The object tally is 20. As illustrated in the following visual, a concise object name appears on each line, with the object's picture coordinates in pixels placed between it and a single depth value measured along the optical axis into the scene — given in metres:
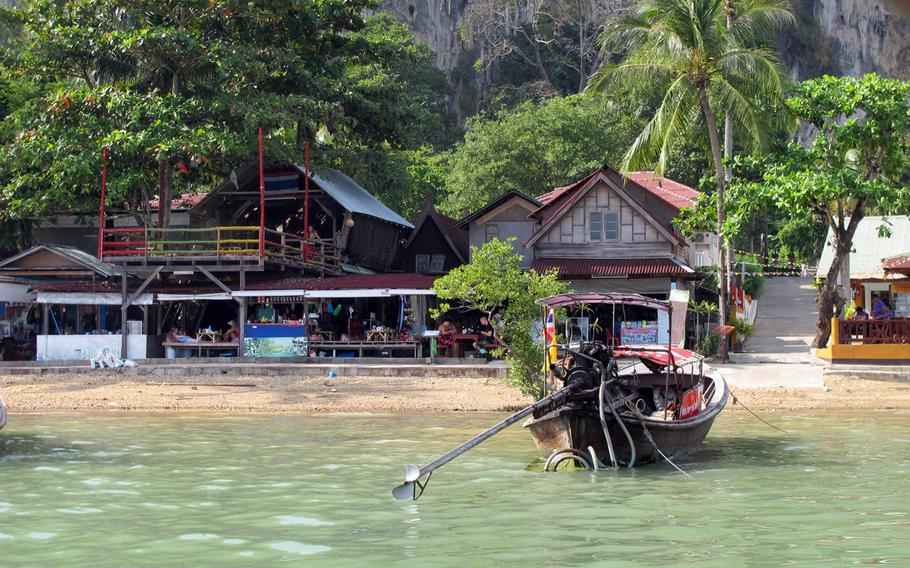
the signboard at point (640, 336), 27.92
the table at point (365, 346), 28.56
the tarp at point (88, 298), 29.58
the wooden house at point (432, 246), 34.88
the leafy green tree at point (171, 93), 29.56
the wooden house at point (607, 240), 29.62
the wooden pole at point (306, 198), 30.73
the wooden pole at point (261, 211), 28.44
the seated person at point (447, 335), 28.56
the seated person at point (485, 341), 27.80
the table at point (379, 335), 28.92
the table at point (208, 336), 29.58
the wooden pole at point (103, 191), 29.23
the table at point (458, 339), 28.55
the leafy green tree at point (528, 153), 42.38
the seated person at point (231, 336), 29.64
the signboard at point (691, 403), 15.51
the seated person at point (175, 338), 29.44
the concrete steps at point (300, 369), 25.84
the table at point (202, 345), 29.08
